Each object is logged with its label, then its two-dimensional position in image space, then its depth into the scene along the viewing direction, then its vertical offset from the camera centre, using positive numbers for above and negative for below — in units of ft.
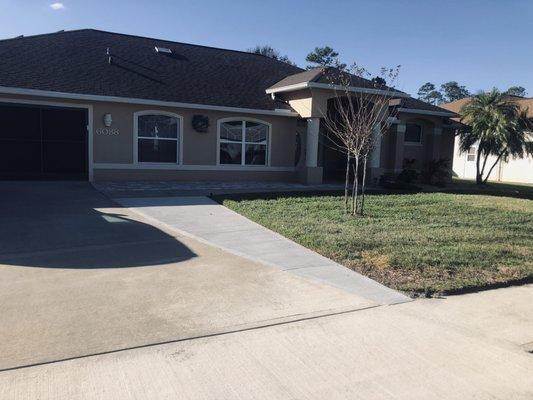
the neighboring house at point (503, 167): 101.76 -0.97
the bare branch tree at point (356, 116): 38.78 +5.41
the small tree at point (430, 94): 368.48 +50.69
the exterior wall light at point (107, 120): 52.42 +3.06
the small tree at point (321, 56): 172.47 +36.17
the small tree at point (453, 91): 363.50 +51.96
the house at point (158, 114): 50.52 +4.18
